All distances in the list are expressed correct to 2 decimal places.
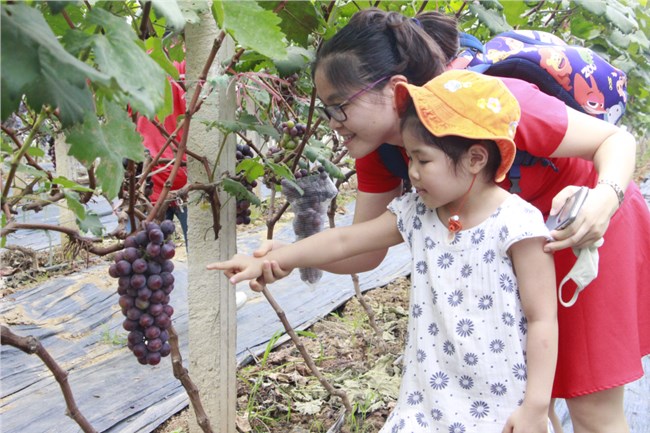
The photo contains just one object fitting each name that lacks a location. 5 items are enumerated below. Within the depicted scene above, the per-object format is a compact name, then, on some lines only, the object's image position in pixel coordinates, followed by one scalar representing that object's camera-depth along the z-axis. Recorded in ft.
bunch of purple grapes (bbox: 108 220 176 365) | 4.09
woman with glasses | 4.16
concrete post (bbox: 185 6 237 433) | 5.31
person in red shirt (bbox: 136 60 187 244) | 7.18
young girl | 3.94
